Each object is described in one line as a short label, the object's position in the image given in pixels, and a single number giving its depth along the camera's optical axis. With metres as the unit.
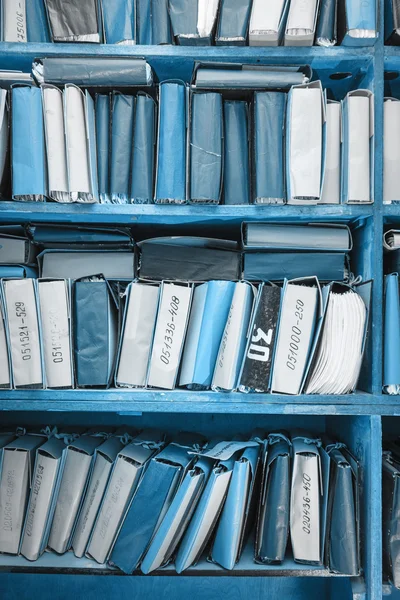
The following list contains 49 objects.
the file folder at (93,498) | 1.22
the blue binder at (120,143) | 1.18
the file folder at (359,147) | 1.16
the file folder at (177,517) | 1.14
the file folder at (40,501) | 1.21
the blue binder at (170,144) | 1.16
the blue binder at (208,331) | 1.16
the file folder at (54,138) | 1.14
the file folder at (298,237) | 1.25
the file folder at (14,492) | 1.22
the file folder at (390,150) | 1.19
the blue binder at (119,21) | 1.16
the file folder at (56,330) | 1.17
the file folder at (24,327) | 1.15
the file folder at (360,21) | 1.12
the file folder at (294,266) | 1.26
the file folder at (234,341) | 1.14
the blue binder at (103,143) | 1.19
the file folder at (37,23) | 1.19
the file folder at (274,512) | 1.18
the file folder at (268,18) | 1.13
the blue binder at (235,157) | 1.19
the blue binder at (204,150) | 1.15
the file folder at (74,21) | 1.15
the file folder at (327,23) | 1.17
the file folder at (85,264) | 1.30
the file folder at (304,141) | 1.13
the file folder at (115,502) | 1.19
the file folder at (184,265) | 1.29
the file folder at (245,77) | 1.16
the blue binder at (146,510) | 1.16
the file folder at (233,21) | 1.15
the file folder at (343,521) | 1.15
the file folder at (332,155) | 1.18
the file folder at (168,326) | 1.17
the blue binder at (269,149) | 1.16
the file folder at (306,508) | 1.17
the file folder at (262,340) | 1.14
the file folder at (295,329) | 1.13
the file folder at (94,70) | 1.15
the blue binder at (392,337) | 1.16
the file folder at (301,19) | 1.13
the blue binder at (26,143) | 1.13
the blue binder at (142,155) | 1.18
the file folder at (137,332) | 1.18
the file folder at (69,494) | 1.23
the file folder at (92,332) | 1.17
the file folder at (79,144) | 1.13
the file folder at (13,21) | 1.18
